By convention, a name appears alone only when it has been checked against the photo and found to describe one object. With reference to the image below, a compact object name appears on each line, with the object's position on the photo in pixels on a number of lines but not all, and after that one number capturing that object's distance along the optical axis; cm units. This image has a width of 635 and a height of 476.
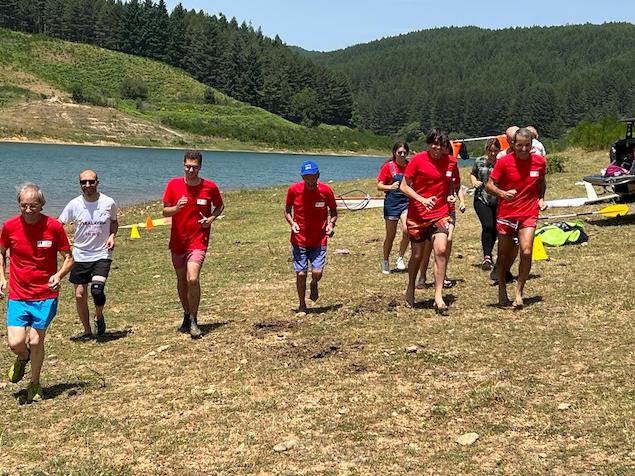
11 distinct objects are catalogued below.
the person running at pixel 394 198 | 1022
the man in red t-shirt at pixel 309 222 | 831
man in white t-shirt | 787
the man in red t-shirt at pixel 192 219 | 761
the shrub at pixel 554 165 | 2377
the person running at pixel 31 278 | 613
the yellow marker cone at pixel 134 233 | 1750
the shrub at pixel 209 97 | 12681
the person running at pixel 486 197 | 980
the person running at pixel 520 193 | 766
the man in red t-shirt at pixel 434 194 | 789
